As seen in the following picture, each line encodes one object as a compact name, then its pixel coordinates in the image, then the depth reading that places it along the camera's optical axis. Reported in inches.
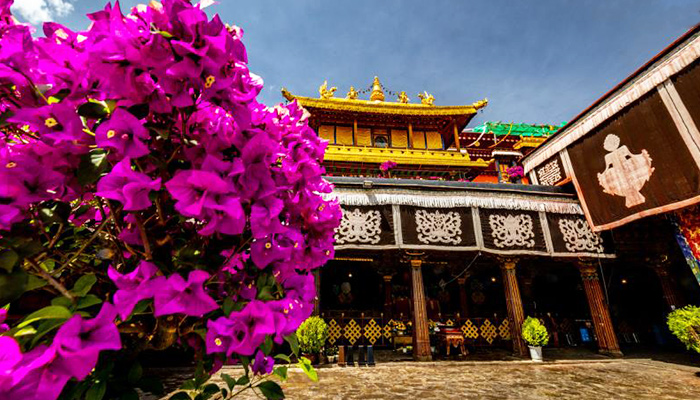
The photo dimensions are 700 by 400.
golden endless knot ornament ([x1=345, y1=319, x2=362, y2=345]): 454.9
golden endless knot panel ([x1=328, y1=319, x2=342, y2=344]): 445.0
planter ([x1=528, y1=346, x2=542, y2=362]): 325.7
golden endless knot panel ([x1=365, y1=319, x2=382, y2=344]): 465.7
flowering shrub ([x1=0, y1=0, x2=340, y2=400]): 24.6
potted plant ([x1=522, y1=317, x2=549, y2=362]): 327.6
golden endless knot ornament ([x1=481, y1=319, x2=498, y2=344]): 492.1
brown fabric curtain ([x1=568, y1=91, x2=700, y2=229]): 288.8
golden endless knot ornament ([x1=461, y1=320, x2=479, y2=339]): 484.7
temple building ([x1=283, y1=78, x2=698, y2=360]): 344.2
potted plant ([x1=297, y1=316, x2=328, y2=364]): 298.2
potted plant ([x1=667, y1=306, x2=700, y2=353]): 264.1
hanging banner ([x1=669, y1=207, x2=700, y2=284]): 311.0
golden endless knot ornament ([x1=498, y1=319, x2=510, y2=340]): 493.3
